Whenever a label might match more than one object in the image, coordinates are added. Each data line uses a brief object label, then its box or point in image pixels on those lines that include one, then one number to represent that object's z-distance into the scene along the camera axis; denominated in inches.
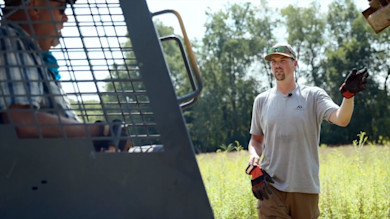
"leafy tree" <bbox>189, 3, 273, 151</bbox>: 1528.1
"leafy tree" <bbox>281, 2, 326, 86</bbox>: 1487.5
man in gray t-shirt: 148.0
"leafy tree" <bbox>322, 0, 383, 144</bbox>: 1340.8
